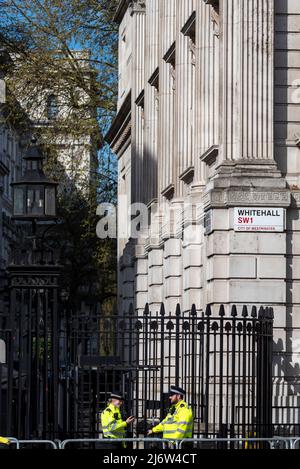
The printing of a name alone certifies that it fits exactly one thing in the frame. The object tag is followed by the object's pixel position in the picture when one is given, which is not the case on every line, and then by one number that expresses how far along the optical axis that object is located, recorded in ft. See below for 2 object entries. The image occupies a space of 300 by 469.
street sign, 88.89
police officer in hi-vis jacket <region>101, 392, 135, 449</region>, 68.39
